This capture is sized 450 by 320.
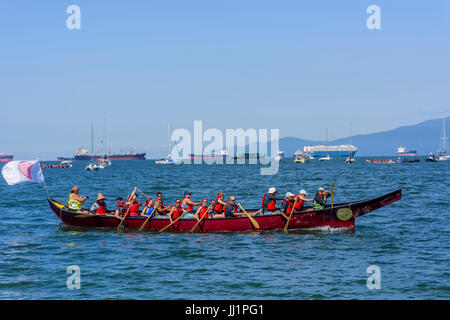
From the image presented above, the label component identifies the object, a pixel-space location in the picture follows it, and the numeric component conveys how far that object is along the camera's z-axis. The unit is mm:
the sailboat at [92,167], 120925
